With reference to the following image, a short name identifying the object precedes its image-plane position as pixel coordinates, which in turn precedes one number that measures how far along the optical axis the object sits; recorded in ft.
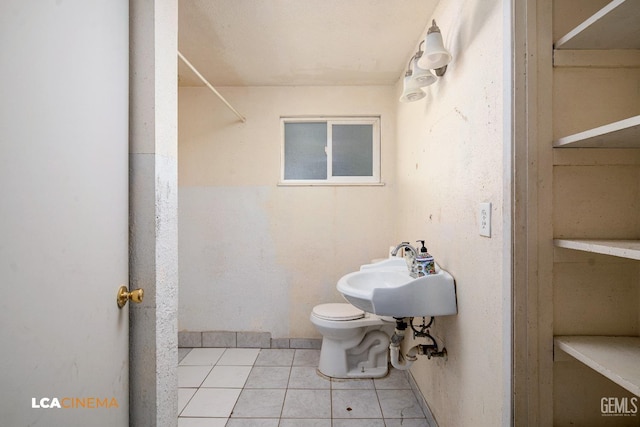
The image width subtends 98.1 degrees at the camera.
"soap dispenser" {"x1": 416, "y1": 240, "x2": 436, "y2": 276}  4.51
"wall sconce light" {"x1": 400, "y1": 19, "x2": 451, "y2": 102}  3.94
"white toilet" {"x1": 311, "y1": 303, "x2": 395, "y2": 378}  6.52
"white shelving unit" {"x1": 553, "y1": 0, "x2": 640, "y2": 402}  2.01
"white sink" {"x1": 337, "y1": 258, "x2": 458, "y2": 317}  4.19
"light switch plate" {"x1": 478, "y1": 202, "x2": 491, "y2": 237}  3.24
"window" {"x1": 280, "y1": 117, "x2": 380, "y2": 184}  8.29
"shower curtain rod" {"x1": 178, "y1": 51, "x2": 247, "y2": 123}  7.09
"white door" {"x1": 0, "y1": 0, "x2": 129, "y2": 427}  1.81
